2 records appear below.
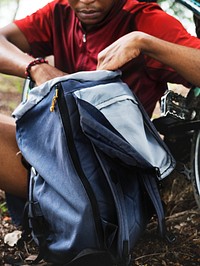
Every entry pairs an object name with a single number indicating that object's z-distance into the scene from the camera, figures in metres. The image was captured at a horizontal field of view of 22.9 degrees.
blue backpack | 1.64
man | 1.80
